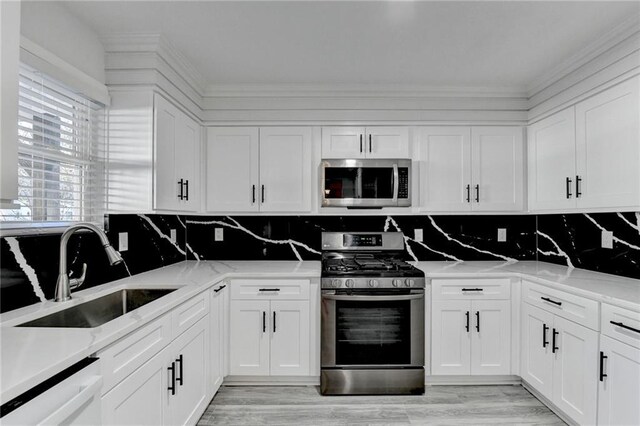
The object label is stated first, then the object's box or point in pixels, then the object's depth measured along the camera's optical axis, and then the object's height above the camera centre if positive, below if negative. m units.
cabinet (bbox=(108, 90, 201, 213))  2.17 +0.38
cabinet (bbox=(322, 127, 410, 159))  3.02 +0.62
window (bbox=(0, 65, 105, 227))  1.67 +0.31
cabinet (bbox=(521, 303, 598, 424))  1.97 -0.90
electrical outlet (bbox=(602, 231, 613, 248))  2.58 -0.16
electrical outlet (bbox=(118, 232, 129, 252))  2.34 -0.19
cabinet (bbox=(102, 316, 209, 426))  1.36 -0.80
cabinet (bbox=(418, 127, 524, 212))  3.03 +0.41
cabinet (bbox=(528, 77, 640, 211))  2.03 +0.42
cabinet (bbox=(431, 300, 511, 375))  2.66 -0.90
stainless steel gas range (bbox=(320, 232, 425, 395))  2.57 -0.86
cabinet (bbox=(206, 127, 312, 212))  3.03 +0.39
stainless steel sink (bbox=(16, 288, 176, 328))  1.57 -0.49
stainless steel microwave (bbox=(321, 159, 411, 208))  2.93 +0.27
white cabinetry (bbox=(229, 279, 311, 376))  2.66 -0.89
